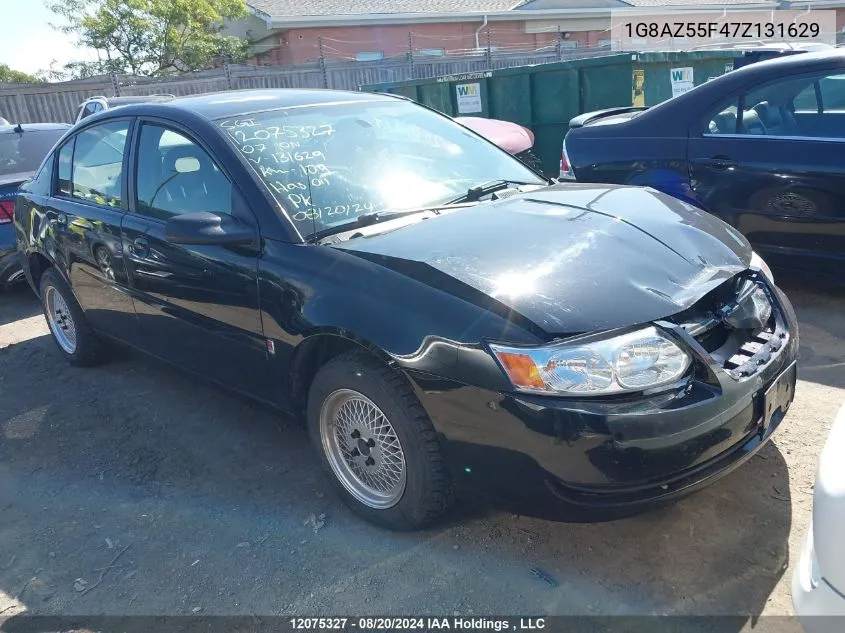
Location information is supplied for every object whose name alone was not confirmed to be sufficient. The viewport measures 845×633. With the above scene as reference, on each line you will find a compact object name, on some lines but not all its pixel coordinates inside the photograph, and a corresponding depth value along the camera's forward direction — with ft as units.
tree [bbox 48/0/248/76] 74.33
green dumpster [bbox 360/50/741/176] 26.66
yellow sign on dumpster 26.50
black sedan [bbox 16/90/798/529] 7.47
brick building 73.67
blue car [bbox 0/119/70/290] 20.34
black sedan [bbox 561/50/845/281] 14.75
